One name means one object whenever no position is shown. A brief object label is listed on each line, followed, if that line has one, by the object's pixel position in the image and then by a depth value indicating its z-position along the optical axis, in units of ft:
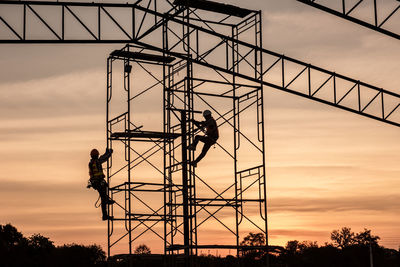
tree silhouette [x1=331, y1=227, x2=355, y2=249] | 405.80
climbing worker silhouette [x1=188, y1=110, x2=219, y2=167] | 74.28
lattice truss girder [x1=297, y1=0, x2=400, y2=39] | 67.00
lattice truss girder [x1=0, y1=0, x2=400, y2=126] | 71.72
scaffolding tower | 73.10
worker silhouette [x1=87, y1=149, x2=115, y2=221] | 73.87
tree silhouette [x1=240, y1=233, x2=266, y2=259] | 342.03
